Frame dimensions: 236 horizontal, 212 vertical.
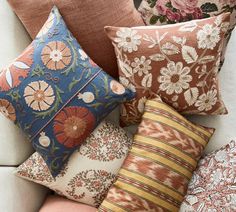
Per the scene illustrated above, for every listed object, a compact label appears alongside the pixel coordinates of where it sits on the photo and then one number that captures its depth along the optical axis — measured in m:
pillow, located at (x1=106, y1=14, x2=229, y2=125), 1.28
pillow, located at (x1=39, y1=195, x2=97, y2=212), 1.31
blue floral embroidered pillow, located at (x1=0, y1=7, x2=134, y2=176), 1.25
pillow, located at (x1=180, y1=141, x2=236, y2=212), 1.19
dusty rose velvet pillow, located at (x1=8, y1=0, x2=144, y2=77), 1.32
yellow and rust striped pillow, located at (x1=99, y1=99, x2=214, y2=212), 1.22
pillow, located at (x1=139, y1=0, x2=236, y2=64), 1.32
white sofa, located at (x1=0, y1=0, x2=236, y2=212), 1.32
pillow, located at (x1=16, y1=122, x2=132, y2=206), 1.31
